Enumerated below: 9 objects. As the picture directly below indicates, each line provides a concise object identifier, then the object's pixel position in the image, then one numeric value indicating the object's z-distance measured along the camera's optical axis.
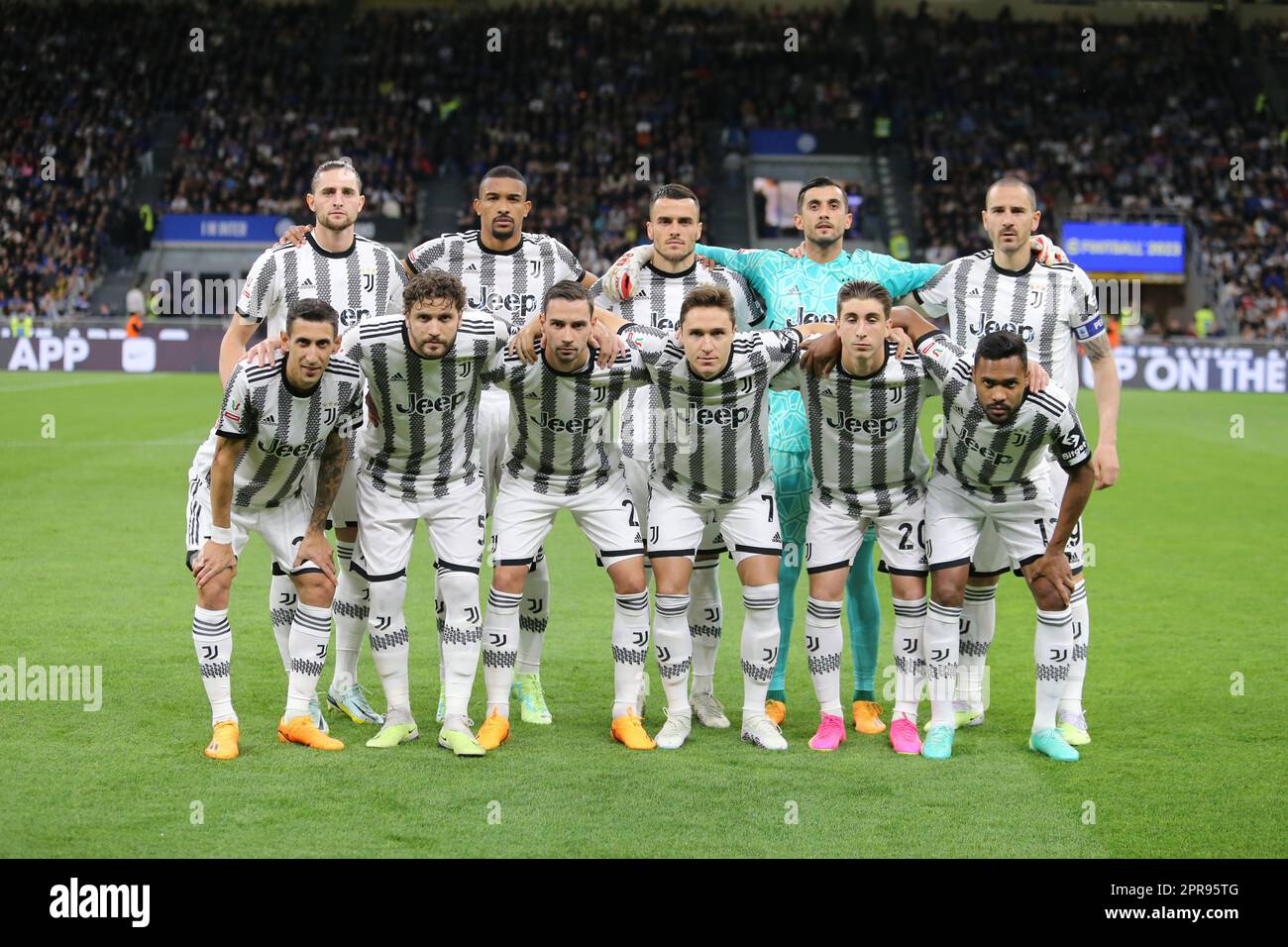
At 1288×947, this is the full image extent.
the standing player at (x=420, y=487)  5.89
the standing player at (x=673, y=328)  6.29
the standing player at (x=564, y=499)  6.00
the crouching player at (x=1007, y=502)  5.78
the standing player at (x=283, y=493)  5.67
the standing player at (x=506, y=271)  6.51
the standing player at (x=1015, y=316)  6.21
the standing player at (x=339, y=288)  6.35
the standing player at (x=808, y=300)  6.43
